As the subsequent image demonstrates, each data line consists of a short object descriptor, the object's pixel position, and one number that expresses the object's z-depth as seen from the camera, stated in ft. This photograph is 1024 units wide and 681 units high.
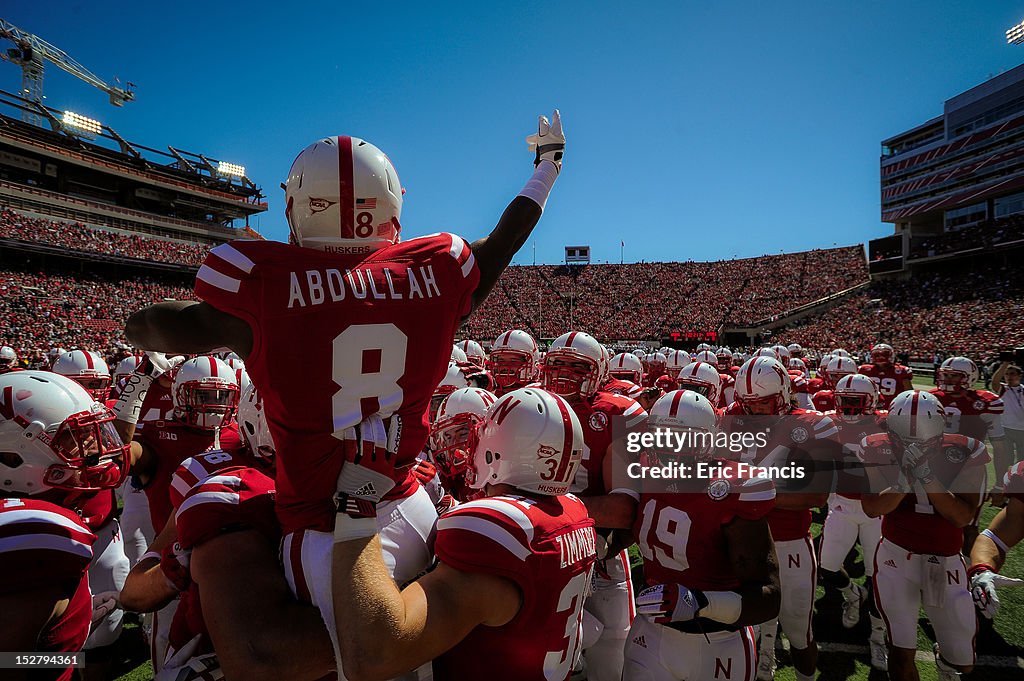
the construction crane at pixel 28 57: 166.40
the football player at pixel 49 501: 6.35
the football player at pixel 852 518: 16.14
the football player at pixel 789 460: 14.48
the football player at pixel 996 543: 12.38
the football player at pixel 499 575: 4.88
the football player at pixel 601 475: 12.17
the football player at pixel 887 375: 32.65
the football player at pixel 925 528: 13.83
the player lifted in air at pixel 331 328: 5.79
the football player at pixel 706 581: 9.43
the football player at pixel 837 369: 32.04
